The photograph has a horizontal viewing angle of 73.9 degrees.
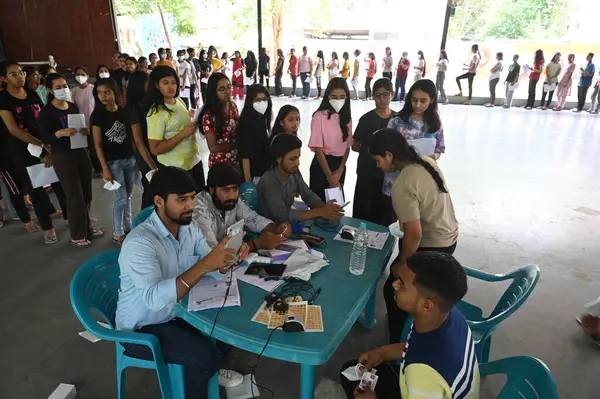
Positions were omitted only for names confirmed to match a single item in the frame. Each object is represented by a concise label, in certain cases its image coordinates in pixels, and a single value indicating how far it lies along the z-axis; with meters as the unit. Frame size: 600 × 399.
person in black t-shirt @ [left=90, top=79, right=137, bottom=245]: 3.51
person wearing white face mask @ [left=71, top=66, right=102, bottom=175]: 5.23
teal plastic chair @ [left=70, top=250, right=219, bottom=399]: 1.75
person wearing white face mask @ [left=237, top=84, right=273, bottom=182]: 3.36
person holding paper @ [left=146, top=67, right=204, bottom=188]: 3.13
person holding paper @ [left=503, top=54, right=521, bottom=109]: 11.11
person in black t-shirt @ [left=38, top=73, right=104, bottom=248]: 3.50
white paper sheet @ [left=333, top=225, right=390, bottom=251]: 2.37
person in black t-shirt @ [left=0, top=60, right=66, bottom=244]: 3.48
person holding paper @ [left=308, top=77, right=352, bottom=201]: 3.47
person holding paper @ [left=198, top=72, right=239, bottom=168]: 3.32
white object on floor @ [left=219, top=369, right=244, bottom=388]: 2.24
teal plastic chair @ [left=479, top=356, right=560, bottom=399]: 1.31
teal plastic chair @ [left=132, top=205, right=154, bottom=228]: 2.44
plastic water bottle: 2.10
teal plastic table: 1.57
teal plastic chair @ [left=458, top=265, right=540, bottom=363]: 1.94
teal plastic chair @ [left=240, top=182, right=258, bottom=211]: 2.93
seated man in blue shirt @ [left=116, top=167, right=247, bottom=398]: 1.77
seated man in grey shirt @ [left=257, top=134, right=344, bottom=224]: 2.70
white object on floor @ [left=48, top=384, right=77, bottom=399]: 2.16
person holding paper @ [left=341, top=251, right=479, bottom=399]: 1.30
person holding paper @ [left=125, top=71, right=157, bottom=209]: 3.36
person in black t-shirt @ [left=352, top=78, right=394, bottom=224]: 3.36
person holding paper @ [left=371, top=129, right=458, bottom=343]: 2.07
